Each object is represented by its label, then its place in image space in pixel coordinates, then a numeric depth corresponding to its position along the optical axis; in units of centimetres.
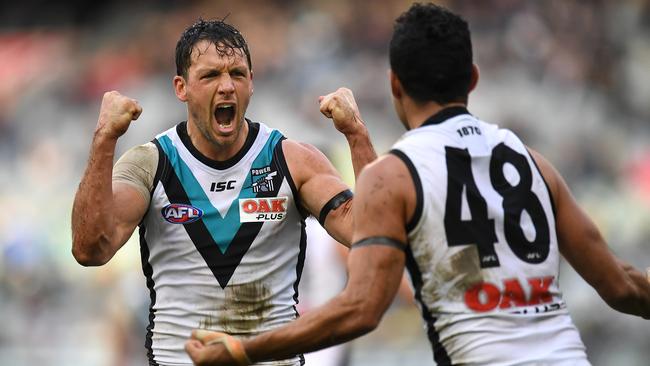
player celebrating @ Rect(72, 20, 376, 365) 1317
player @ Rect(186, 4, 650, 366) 983
